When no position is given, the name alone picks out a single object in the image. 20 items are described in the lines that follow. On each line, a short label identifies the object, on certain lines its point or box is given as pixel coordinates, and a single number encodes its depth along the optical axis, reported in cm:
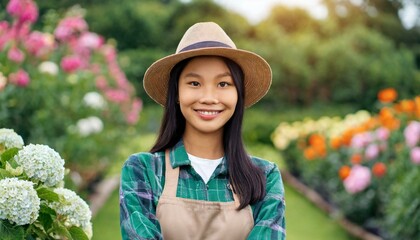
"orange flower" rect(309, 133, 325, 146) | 855
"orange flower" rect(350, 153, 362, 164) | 689
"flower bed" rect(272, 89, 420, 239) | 534
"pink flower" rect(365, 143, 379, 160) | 666
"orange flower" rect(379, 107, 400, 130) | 672
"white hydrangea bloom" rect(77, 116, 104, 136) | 667
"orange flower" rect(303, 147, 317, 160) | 873
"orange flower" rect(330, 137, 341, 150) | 787
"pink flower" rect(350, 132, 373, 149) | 699
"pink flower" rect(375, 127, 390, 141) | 669
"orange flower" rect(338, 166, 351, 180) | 684
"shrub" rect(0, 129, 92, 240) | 219
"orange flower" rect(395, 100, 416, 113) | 678
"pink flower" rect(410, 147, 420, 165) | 545
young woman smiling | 218
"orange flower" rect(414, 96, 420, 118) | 643
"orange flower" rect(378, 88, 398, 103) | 734
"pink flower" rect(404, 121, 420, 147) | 576
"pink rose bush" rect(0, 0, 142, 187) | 520
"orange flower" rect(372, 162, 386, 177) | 645
